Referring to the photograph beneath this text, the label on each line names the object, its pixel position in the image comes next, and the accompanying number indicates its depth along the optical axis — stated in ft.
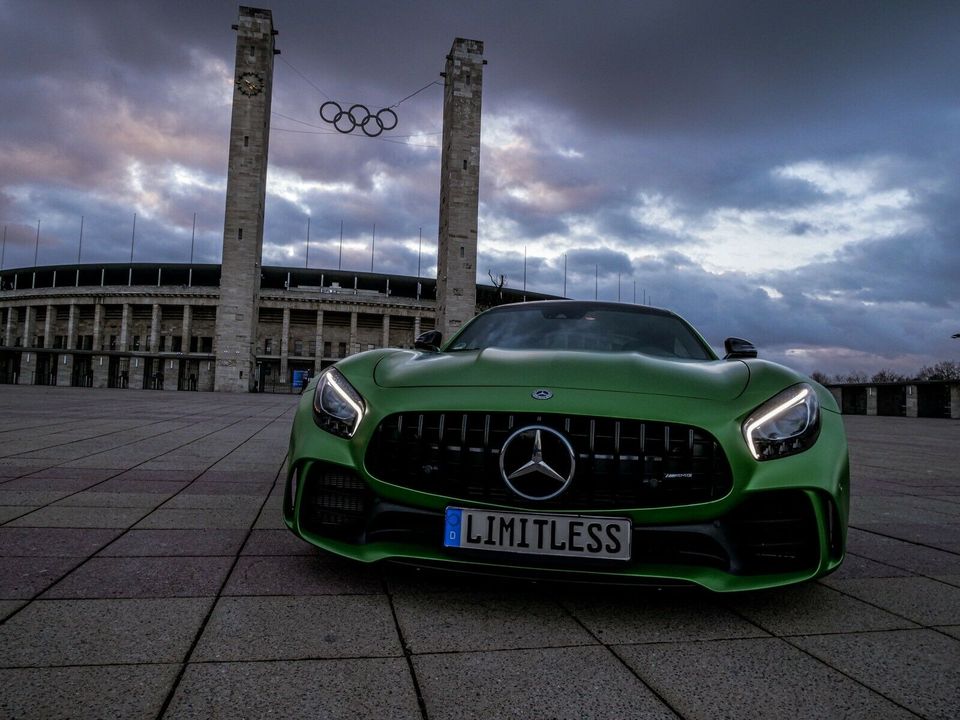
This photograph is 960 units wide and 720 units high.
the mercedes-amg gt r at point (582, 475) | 6.11
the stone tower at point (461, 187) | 120.06
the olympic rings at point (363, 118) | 108.17
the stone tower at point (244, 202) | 110.52
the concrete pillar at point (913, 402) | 75.36
